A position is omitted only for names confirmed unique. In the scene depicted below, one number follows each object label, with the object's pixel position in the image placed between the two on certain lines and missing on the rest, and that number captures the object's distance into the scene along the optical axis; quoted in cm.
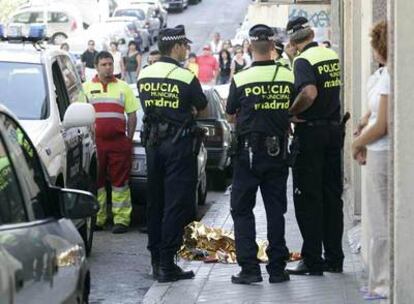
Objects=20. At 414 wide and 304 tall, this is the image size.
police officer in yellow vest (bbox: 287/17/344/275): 993
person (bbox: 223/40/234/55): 3921
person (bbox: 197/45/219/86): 3462
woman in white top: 841
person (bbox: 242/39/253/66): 3541
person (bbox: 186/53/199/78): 3334
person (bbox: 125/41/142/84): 3612
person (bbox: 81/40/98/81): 3518
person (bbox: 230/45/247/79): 3516
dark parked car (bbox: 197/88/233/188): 1730
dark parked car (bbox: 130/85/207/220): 1412
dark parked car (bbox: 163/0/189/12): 6906
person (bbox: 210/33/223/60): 4339
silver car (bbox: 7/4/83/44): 5266
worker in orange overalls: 1361
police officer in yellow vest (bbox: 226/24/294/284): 961
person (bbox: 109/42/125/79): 3647
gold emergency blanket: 1135
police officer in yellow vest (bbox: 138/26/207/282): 1001
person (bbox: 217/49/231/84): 3784
